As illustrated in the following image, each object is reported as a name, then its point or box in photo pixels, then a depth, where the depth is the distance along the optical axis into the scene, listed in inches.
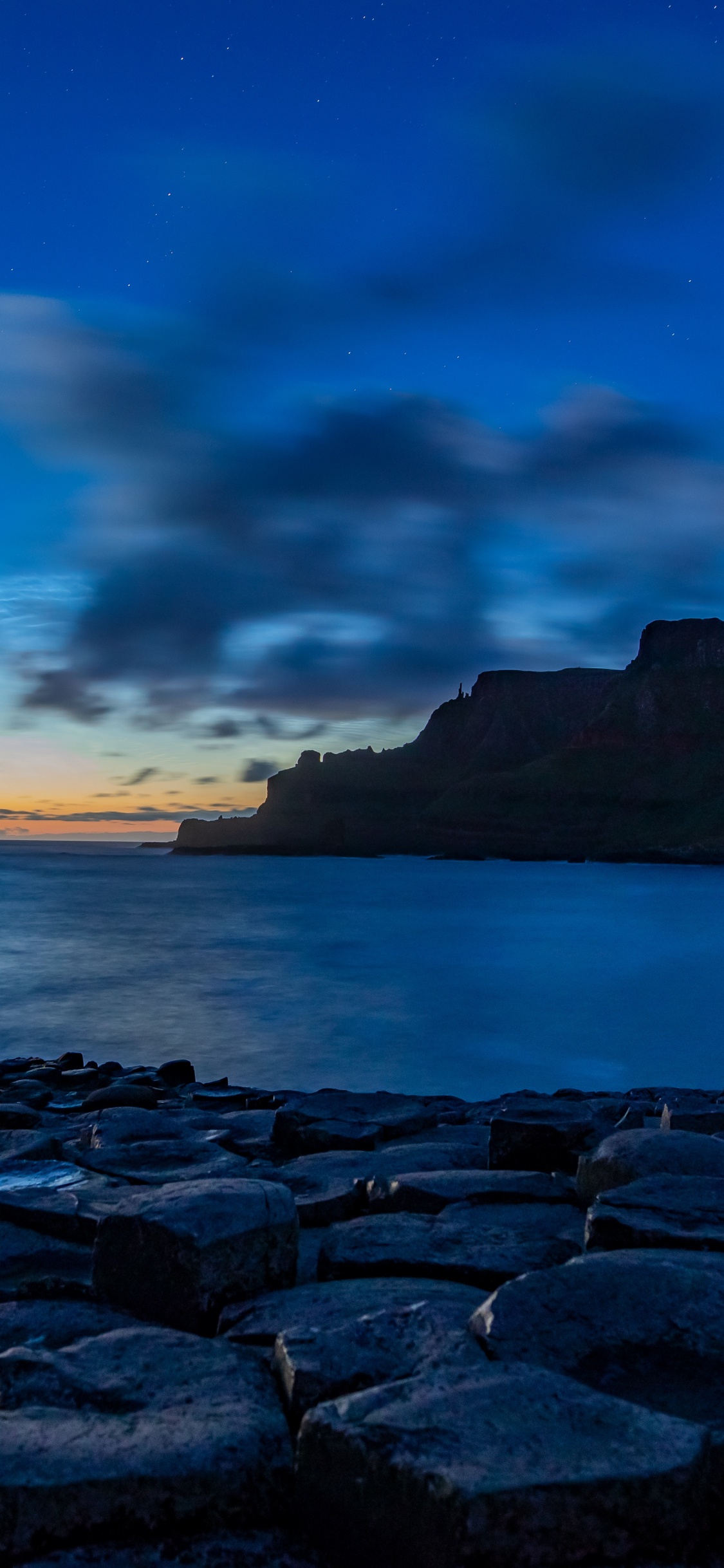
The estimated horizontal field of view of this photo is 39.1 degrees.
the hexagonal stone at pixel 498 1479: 71.4
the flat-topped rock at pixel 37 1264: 131.6
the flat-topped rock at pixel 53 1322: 115.9
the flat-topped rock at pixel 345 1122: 231.8
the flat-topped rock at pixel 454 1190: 162.1
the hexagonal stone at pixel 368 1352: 92.8
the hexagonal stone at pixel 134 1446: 78.7
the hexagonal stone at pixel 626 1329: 96.7
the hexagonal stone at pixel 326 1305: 111.9
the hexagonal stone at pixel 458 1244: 130.4
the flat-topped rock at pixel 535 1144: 198.1
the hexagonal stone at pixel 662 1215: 128.9
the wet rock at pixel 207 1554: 77.2
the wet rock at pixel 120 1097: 317.1
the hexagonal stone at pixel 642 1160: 156.5
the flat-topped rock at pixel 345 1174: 167.8
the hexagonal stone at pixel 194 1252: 117.7
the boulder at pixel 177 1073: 401.7
